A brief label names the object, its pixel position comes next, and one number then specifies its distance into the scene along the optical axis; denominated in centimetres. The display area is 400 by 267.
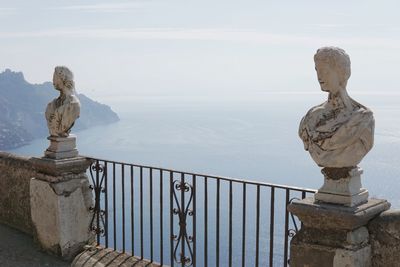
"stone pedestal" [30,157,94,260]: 554
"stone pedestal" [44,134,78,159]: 557
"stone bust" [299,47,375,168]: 296
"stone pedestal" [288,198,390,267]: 303
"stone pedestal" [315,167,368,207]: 309
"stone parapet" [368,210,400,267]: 313
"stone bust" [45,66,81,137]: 545
